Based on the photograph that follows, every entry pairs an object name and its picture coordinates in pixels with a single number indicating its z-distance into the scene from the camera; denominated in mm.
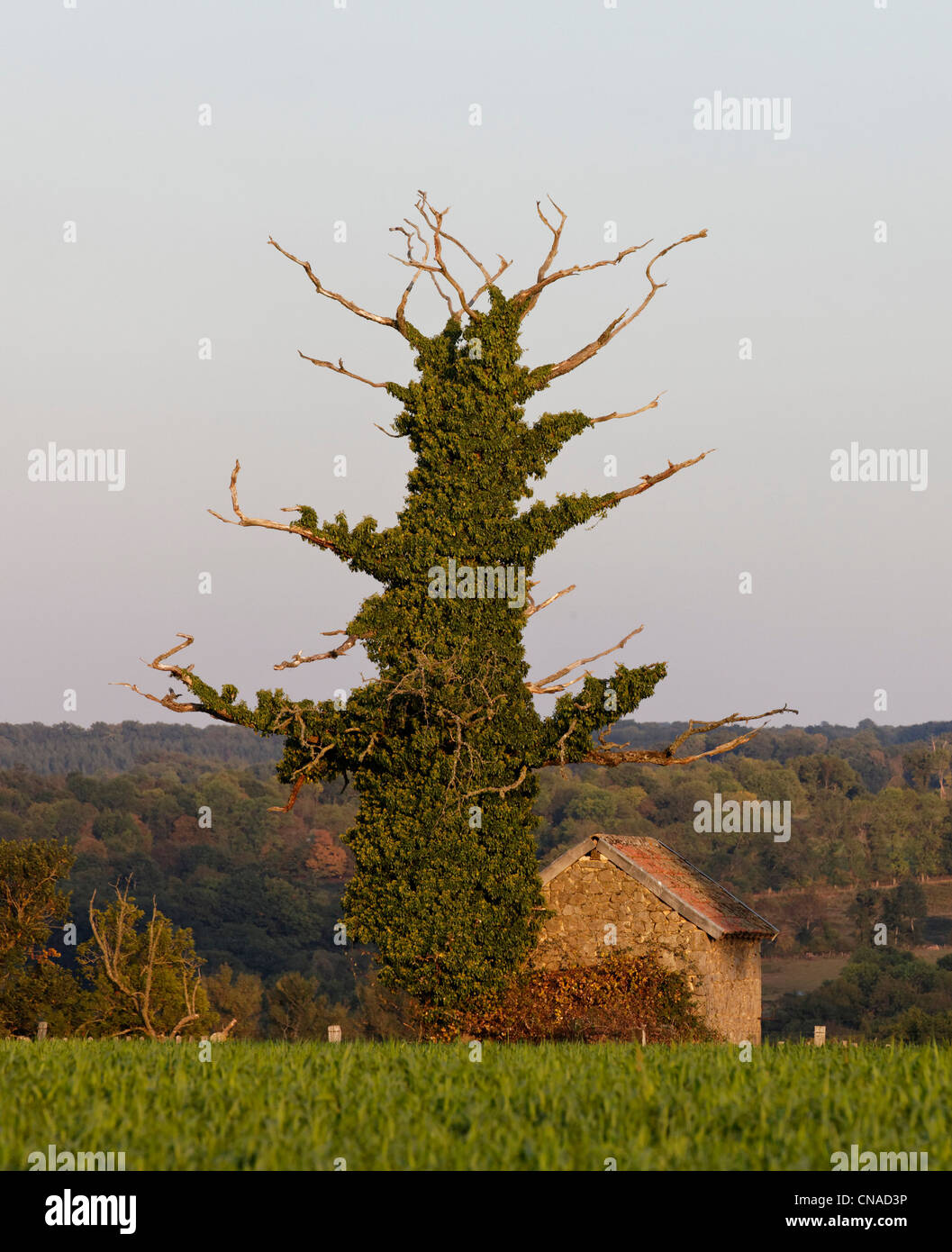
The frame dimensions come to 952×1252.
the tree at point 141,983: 52062
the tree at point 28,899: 59344
